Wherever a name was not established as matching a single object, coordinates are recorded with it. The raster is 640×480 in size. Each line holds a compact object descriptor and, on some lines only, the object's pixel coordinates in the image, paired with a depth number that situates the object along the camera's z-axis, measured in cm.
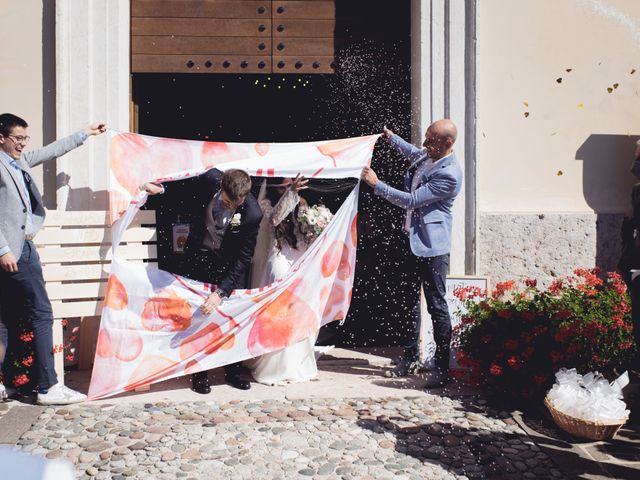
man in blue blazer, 502
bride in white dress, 518
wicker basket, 390
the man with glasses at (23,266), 441
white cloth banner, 477
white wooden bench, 489
